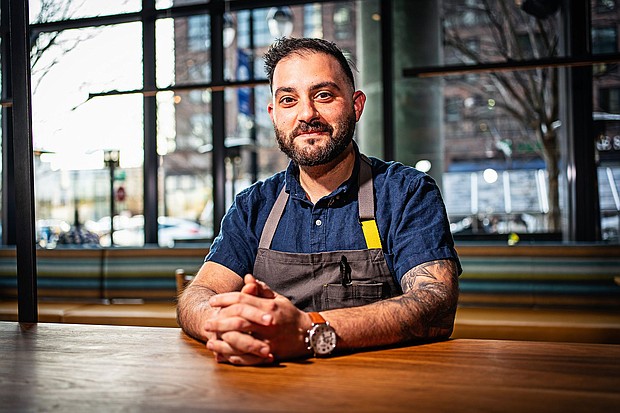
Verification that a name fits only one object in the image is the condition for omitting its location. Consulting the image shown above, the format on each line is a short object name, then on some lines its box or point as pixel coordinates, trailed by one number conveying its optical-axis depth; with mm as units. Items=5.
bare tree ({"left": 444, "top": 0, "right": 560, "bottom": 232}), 5566
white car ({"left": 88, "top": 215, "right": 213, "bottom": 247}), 6293
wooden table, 914
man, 1694
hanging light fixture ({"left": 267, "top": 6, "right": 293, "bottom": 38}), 6898
